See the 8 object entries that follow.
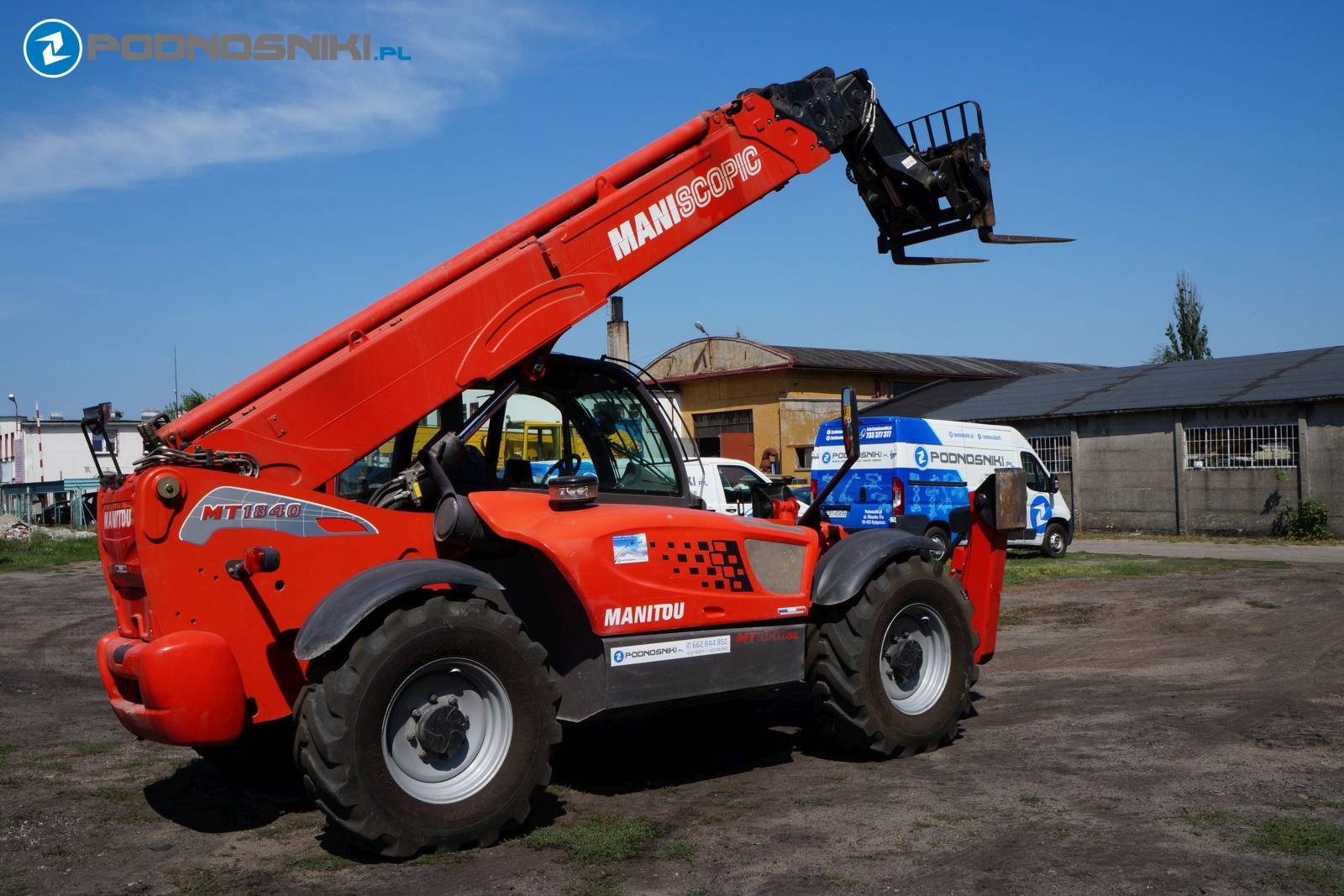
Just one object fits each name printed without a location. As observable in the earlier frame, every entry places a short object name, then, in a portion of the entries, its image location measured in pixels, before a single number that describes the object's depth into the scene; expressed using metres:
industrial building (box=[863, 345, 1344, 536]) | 25.33
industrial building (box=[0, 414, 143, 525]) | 46.88
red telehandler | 5.18
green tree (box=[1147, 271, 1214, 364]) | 56.03
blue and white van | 18.38
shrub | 24.75
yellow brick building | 37.91
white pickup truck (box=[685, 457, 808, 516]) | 15.40
